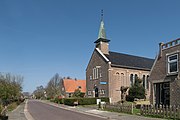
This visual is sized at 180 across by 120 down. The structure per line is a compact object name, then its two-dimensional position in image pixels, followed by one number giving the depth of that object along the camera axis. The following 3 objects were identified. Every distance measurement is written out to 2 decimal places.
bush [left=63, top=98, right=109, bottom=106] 36.33
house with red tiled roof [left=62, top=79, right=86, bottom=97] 67.51
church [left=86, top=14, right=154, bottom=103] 39.81
